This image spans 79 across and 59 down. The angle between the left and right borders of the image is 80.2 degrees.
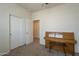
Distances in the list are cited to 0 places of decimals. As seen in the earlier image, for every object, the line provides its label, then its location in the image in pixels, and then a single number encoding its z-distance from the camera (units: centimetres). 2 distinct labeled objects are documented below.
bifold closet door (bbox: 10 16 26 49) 196
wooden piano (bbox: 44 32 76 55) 182
